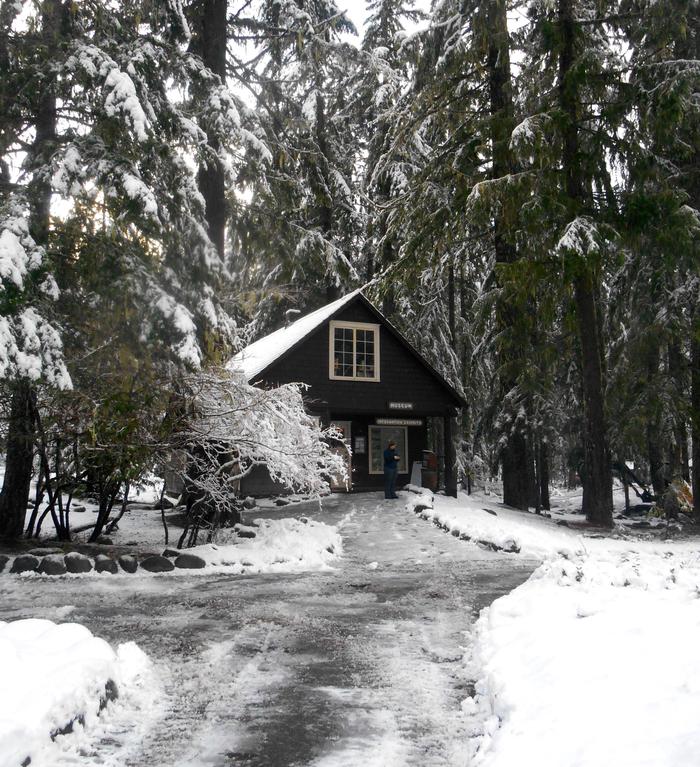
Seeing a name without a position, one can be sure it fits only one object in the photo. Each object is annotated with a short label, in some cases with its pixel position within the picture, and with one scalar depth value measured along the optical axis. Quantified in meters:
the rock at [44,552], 11.41
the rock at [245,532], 14.08
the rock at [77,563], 10.64
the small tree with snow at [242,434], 11.99
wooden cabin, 23.70
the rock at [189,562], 11.33
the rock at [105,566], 10.72
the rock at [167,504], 22.88
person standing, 20.66
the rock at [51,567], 10.50
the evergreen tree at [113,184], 10.48
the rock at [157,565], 11.07
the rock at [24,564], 10.59
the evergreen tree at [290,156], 14.57
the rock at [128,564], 10.86
